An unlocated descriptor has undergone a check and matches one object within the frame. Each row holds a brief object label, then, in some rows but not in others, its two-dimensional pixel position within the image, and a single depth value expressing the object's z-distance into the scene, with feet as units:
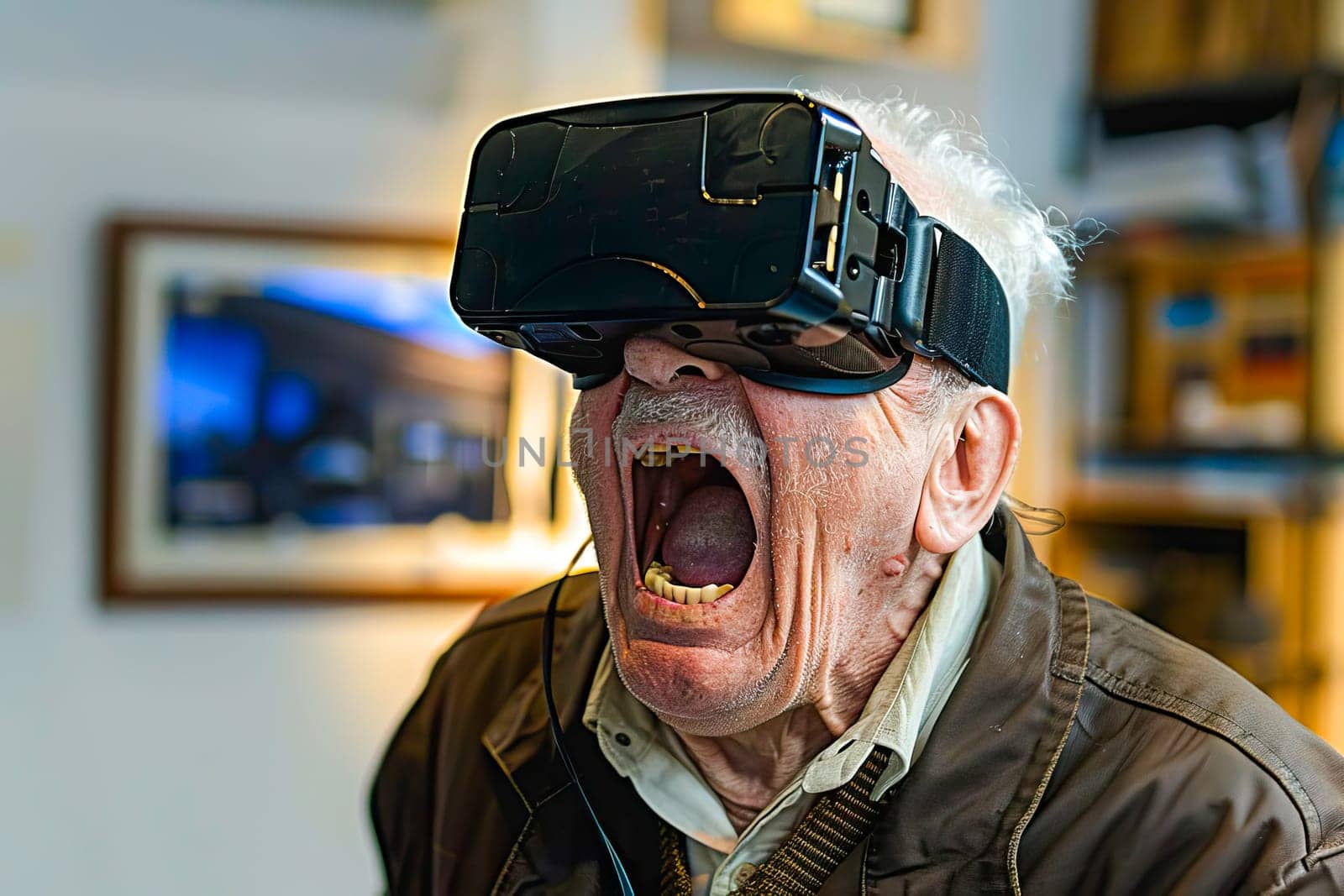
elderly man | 2.55
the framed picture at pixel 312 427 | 6.31
